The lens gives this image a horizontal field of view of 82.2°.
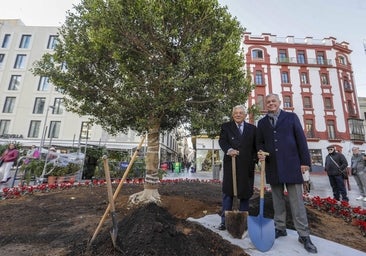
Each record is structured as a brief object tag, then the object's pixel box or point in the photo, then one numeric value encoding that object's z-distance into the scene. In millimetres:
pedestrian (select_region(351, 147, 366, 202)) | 7578
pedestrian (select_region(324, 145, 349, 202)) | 6820
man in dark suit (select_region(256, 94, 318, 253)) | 2896
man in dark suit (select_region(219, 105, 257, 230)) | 3199
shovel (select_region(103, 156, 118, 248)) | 2180
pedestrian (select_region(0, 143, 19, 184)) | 8484
